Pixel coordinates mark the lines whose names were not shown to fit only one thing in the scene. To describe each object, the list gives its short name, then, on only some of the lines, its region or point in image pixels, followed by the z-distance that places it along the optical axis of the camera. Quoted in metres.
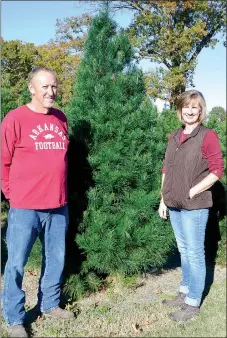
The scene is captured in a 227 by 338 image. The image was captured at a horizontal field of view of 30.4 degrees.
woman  3.52
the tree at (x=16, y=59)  21.75
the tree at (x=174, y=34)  20.34
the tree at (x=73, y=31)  22.70
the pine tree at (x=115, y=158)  3.93
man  3.18
